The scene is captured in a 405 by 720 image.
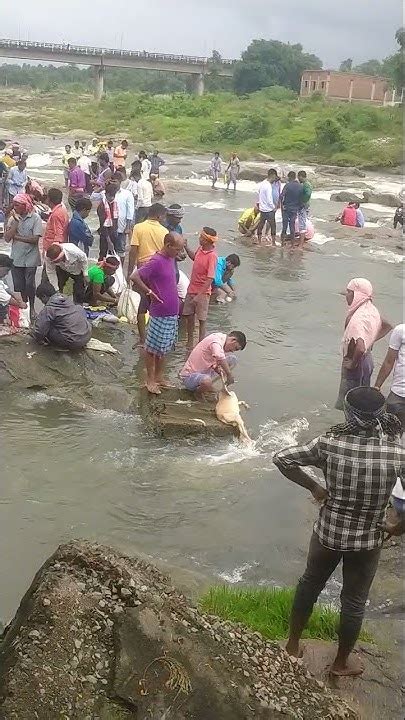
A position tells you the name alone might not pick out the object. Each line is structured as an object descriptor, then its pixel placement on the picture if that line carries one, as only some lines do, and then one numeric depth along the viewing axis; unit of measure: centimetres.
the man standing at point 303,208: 1510
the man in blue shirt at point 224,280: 1059
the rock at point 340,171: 3488
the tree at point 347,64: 11931
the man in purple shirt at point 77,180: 1694
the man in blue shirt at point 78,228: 953
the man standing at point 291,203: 1500
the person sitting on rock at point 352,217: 1891
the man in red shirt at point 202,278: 809
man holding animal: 683
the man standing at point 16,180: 1398
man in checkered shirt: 330
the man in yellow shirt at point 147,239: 854
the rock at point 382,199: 2434
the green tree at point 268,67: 7344
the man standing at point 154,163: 2392
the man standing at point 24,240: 825
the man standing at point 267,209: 1506
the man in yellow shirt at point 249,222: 1611
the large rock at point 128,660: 253
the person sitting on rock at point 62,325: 749
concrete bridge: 7544
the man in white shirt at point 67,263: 834
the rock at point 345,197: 2528
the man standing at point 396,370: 601
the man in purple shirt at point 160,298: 681
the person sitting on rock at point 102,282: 893
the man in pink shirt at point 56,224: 914
